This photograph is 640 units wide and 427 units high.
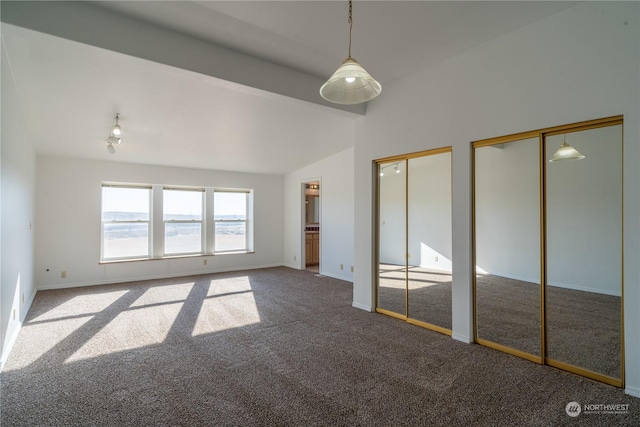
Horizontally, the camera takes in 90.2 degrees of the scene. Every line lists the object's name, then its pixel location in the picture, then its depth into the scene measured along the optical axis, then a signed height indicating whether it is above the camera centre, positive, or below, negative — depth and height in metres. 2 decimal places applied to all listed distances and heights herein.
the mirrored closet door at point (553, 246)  2.57 -0.26
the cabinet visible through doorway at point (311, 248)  7.98 -0.76
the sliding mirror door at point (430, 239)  3.67 -0.26
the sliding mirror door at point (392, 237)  4.14 -0.25
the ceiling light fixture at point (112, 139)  4.35 +1.12
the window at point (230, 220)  7.47 -0.05
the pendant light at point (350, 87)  1.94 +0.89
